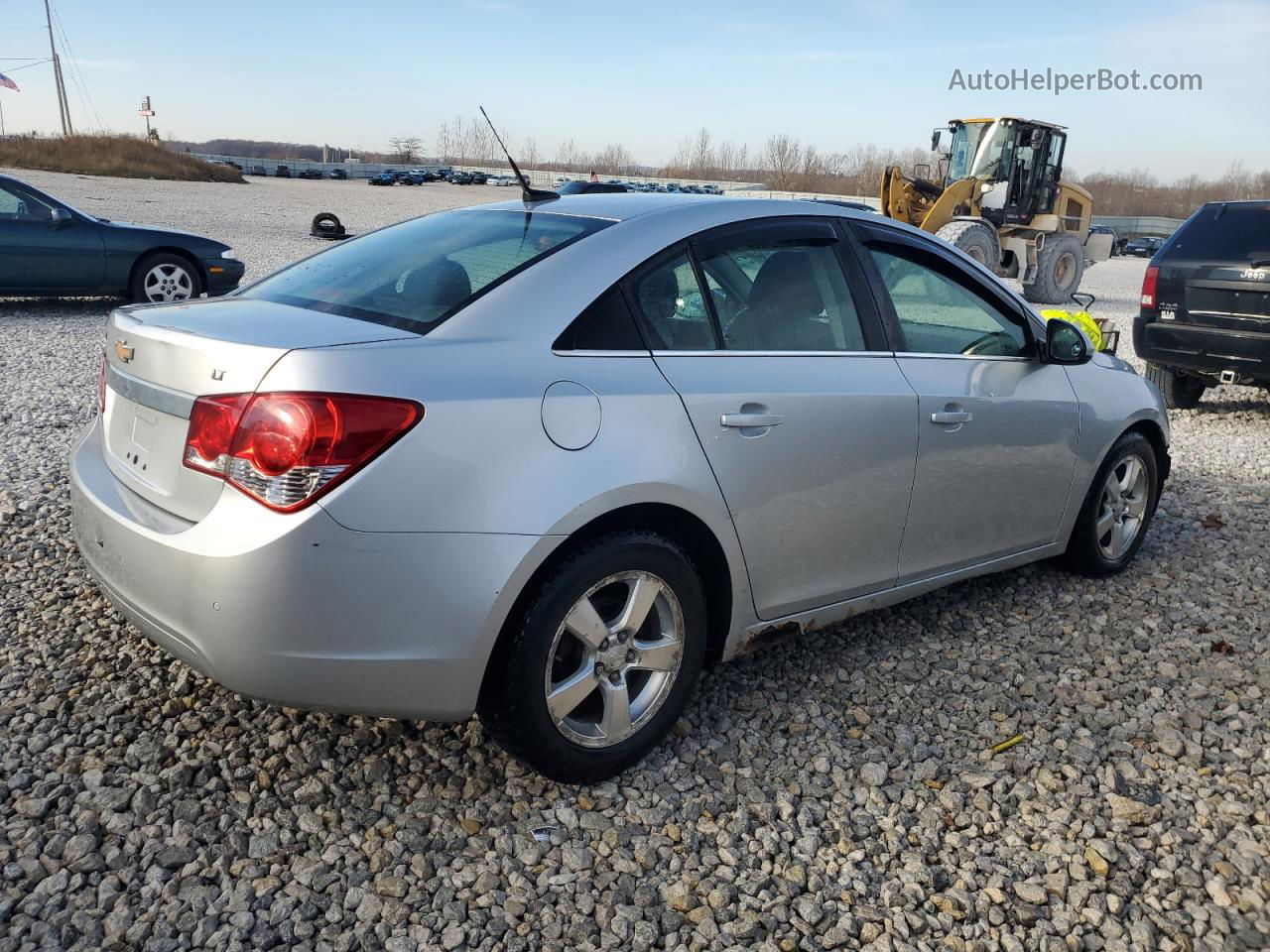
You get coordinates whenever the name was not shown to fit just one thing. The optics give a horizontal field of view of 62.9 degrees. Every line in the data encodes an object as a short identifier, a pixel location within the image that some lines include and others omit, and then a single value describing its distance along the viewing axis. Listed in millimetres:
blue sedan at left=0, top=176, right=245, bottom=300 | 10648
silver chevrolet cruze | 2406
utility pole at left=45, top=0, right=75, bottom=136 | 72812
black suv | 7883
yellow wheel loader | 17312
